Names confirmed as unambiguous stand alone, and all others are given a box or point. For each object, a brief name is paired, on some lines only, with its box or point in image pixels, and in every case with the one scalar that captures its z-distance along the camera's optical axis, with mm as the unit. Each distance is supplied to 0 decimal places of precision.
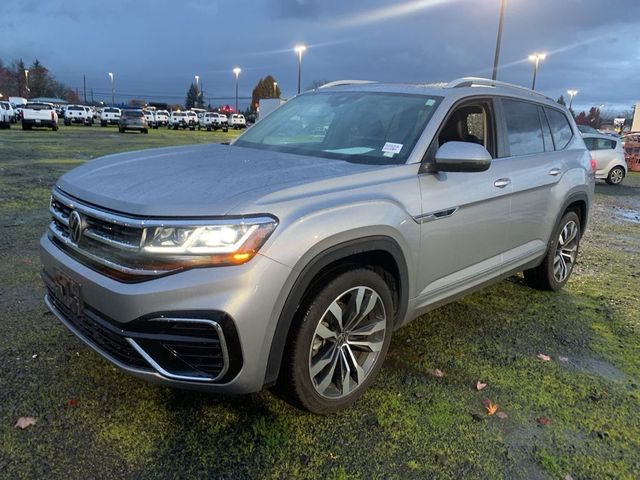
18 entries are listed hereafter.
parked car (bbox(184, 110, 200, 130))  49100
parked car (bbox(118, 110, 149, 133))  33094
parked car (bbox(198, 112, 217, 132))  49500
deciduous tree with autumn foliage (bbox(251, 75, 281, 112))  86688
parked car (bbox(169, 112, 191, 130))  48500
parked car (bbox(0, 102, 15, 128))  30188
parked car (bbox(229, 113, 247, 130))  54750
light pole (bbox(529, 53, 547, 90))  33656
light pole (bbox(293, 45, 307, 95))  42875
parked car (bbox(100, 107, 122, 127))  43688
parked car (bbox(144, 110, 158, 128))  48656
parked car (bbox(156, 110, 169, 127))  48938
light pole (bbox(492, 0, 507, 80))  20338
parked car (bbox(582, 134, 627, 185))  16188
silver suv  2330
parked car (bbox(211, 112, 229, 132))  49438
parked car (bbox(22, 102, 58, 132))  29344
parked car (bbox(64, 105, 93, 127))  42125
